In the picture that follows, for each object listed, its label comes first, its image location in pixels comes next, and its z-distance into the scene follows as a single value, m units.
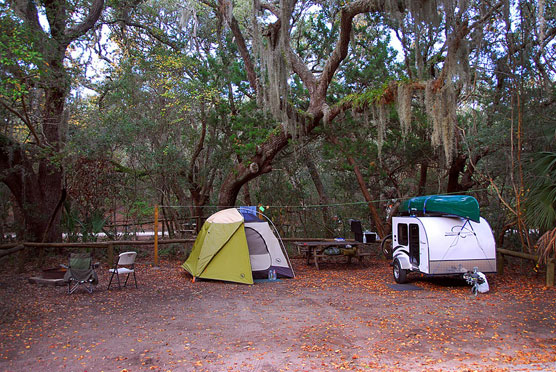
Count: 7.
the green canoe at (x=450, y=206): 7.46
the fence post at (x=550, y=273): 7.42
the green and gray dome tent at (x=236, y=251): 8.38
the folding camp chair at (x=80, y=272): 7.19
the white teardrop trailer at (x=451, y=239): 7.20
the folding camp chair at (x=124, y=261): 7.52
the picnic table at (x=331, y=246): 10.11
